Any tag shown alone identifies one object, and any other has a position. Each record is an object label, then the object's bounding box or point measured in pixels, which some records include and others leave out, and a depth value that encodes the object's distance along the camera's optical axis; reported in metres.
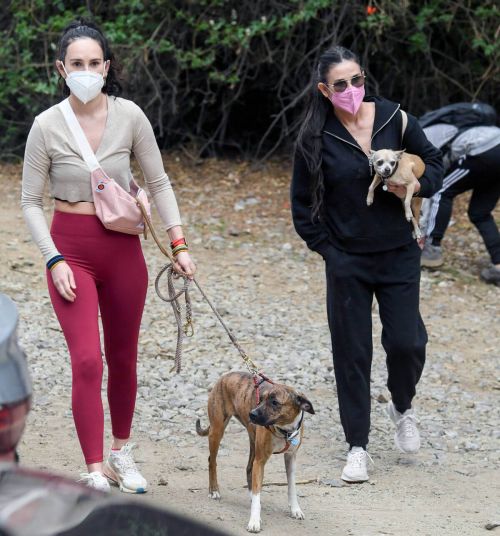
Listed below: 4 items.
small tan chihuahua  9.57
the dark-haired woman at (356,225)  10.11
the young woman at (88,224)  9.01
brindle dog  9.15
